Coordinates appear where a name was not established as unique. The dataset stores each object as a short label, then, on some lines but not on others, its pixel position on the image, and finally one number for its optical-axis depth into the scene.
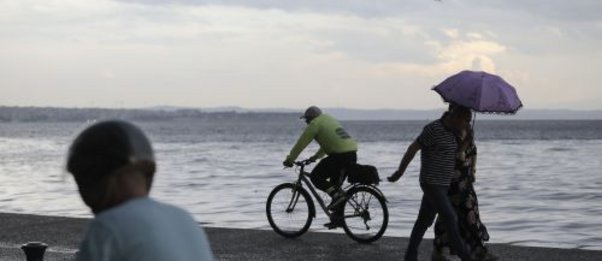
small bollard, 8.03
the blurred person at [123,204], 3.15
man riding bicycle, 16.76
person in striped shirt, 12.62
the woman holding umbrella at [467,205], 12.84
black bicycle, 16.94
